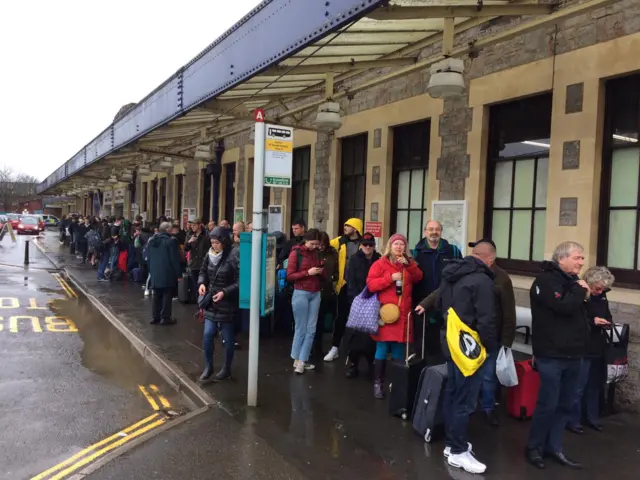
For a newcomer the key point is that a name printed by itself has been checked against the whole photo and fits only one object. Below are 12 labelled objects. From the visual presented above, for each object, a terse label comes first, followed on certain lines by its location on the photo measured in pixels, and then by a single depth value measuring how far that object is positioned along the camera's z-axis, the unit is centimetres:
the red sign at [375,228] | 936
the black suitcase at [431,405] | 448
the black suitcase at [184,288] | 1141
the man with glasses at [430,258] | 585
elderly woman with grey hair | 480
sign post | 514
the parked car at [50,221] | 6569
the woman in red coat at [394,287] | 538
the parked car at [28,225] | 4578
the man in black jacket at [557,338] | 396
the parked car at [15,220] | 4737
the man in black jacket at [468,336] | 401
